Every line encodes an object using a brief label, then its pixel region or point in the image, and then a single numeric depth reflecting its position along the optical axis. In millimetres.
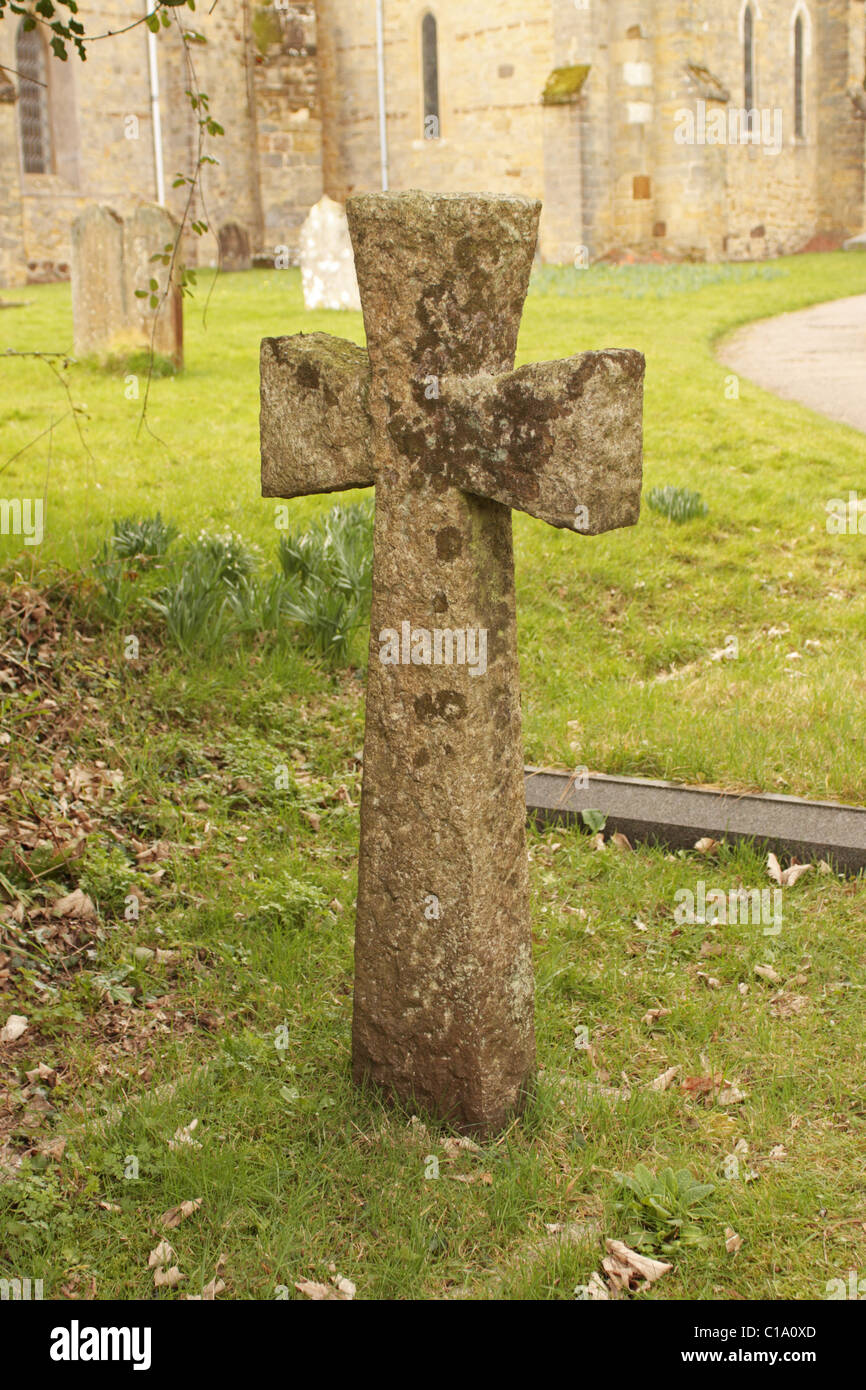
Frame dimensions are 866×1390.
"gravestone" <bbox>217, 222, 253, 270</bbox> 24844
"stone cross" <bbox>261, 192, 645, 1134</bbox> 2490
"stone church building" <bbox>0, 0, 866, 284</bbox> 23938
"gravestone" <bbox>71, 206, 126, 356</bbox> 10062
